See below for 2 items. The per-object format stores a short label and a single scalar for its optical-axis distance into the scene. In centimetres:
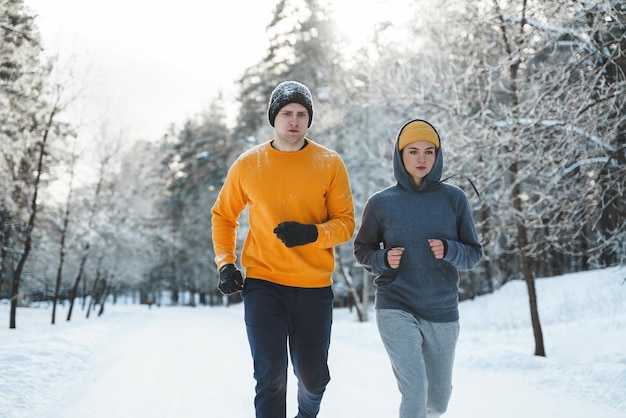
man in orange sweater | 334
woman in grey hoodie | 326
